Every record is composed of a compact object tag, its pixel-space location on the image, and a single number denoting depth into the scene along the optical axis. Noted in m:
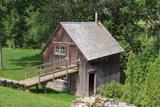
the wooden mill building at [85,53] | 34.59
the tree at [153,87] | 19.19
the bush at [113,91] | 30.43
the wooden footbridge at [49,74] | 30.32
